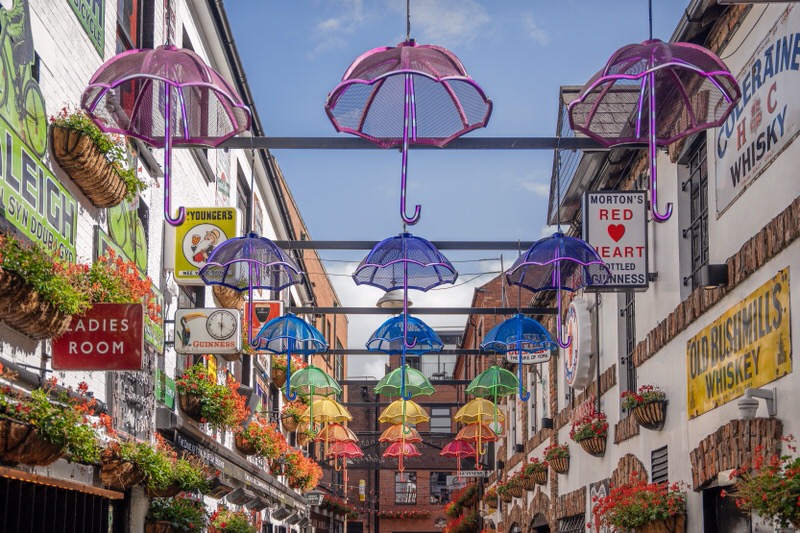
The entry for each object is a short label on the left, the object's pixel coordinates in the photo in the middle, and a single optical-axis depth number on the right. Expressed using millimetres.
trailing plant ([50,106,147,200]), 10719
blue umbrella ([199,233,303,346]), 14219
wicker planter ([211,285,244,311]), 19702
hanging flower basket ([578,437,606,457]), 17469
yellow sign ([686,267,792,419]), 9672
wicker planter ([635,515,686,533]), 12469
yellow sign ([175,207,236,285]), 15984
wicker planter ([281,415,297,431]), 28703
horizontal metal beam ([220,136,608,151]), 11070
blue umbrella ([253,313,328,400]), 18309
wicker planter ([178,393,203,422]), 17125
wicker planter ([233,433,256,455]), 22172
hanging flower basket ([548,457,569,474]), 21234
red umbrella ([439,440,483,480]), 33031
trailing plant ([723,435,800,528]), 8000
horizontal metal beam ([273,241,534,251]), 17766
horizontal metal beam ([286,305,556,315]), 21797
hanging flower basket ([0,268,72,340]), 8615
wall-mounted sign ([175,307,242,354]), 16234
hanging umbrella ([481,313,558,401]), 18438
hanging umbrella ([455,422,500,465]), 28834
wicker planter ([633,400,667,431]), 13820
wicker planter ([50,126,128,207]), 10672
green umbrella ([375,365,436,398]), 22609
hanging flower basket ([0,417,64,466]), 8648
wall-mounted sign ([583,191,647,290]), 14195
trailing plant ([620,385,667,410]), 13844
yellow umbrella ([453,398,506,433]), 26266
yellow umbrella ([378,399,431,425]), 26766
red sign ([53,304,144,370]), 10422
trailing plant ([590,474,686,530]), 12398
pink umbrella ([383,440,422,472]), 31822
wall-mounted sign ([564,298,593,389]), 18094
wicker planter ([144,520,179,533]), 14445
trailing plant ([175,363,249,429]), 17109
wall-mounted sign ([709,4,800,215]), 9625
